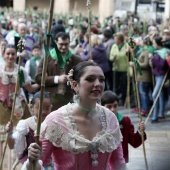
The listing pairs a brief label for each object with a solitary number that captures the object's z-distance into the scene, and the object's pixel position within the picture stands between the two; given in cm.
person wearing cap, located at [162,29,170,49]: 848
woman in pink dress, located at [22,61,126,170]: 282
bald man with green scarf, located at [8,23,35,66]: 873
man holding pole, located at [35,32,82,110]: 503
